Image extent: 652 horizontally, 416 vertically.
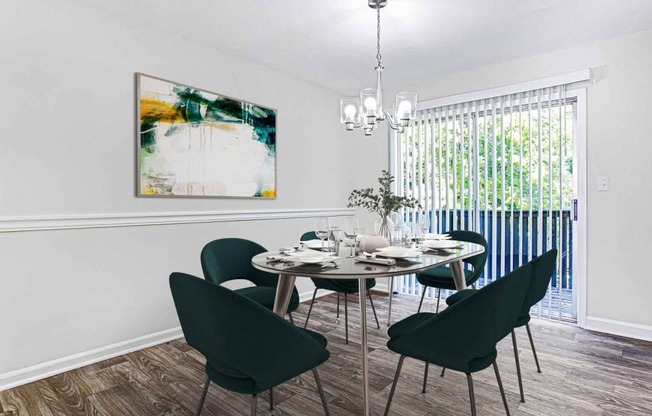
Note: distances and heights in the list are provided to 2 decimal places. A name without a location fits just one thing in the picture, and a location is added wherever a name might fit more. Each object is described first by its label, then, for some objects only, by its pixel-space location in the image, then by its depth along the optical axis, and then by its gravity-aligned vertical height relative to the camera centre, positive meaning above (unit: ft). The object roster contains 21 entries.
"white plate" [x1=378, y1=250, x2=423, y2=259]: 6.20 -0.86
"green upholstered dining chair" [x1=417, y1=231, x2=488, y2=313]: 9.28 -1.79
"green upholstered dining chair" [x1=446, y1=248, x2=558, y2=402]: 6.15 -1.36
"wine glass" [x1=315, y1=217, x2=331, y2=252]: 6.79 -0.47
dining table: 5.24 -0.97
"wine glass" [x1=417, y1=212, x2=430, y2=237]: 8.13 -0.52
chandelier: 7.72 +1.94
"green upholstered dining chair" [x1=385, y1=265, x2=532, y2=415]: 4.31 -1.51
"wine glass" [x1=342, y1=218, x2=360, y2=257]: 6.75 -0.49
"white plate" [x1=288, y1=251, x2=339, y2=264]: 5.74 -0.88
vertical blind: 10.83 +0.81
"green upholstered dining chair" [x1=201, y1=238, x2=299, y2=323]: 7.54 -1.37
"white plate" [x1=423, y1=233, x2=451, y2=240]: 8.60 -0.81
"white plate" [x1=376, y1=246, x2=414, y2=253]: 6.61 -0.84
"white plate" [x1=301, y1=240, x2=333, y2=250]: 6.64 -0.84
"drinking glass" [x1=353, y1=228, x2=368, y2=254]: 6.92 -0.73
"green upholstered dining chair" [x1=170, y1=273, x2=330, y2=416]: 3.83 -1.44
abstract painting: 8.93 +1.53
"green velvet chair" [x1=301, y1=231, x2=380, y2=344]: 9.11 -2.08
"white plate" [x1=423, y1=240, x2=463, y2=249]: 7.41 -0.85
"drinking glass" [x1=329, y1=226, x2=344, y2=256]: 6.56 -0.62
